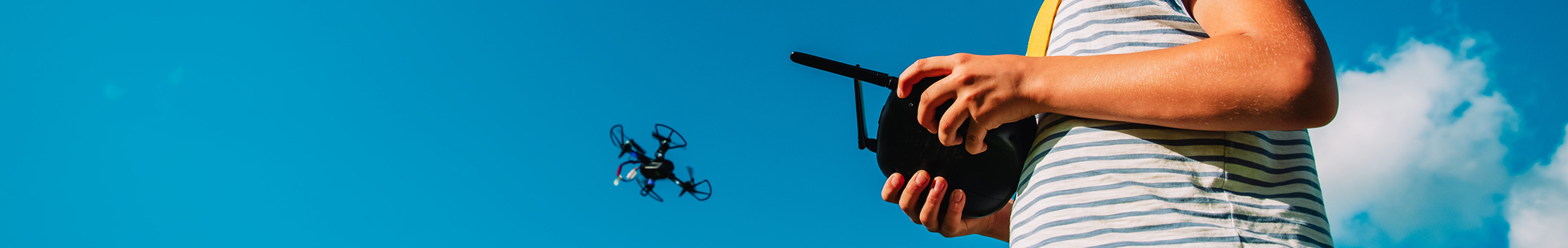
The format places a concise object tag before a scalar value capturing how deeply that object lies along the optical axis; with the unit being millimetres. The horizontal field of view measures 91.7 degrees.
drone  7727
